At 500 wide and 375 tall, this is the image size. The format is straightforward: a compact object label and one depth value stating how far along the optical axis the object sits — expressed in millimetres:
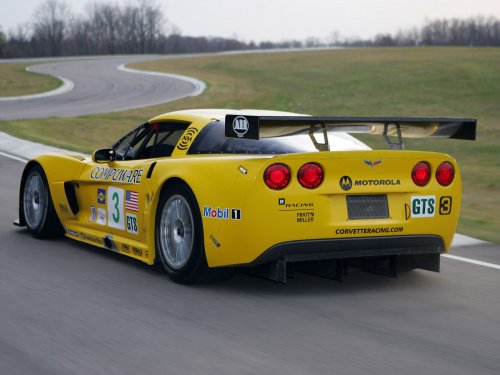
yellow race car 9626
